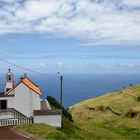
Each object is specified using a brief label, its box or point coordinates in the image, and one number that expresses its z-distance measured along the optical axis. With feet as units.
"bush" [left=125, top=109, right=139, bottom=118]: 145.54
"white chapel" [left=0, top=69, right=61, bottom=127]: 88.60
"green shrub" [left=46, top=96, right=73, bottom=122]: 114.37
